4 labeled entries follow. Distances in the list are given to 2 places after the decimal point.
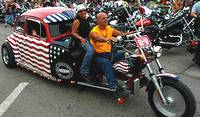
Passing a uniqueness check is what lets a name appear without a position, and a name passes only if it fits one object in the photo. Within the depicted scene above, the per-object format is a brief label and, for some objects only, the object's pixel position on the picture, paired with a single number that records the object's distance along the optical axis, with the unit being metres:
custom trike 5.00
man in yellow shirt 5.60
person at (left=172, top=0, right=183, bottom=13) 12.48
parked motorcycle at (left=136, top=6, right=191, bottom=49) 9.30
